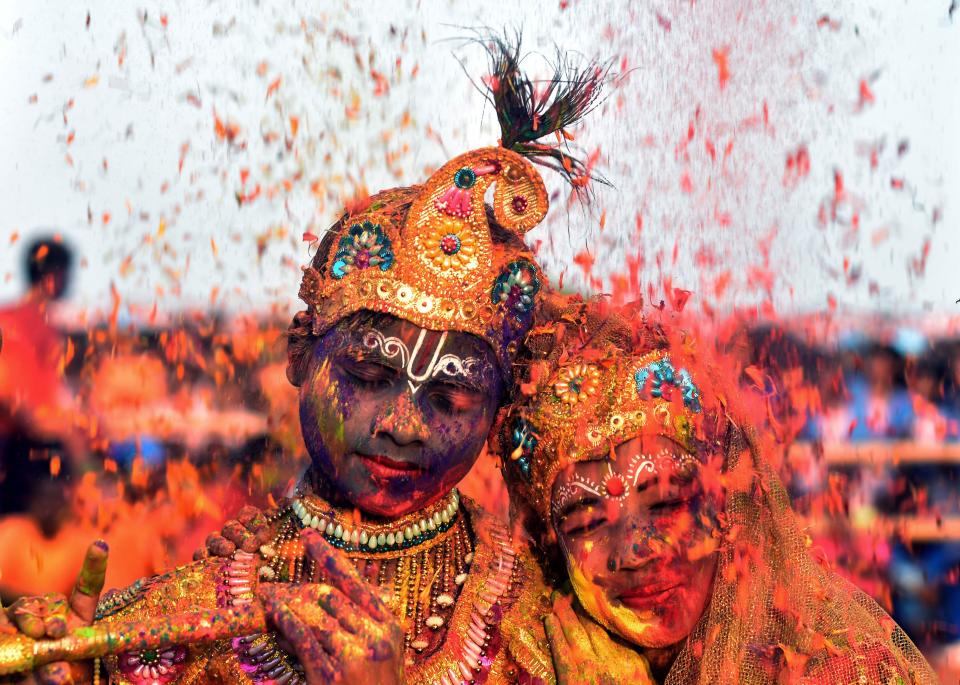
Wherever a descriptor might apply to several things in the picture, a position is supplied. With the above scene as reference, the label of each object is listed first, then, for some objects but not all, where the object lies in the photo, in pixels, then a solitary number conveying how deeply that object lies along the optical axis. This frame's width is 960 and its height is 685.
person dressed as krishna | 3.64
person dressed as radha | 3.65
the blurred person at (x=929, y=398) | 6.92
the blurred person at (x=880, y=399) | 6.89
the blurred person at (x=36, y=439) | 6.19
